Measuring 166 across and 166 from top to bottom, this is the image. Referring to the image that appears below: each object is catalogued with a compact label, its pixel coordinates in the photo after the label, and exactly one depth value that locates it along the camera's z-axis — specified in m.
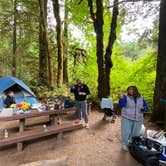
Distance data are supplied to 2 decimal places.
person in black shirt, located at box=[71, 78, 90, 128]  5.30
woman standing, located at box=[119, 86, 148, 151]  3.84
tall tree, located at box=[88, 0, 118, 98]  7.51
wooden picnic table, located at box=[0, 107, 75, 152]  4.12
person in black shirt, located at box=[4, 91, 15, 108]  5.87
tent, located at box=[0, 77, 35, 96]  7.24
